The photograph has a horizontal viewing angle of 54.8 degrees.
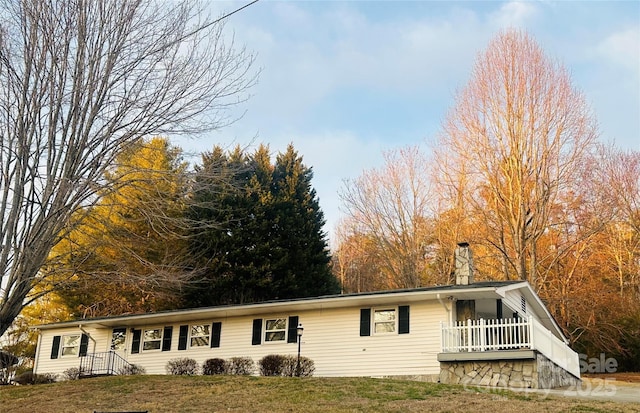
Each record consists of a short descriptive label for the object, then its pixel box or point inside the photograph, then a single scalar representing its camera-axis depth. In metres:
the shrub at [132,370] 21.66
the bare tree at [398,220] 29.20
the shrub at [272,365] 18.59
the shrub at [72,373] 22.50
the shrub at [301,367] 18.38
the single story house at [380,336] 15.63
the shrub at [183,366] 20.30
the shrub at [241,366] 19.38
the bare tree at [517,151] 24.06
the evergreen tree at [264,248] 29.75
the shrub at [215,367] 19.73
